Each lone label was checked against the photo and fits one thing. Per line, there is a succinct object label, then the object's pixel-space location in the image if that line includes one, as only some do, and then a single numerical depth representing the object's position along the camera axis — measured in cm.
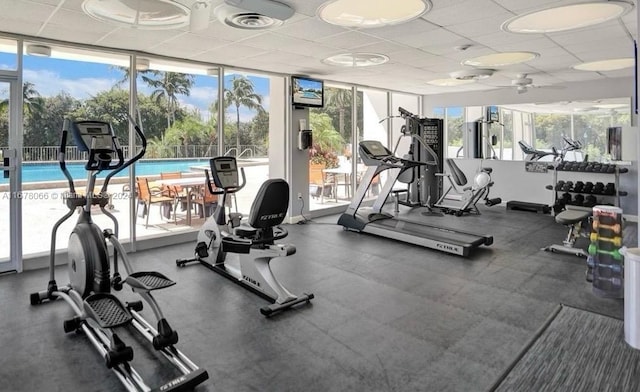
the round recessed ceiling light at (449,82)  769
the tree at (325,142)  865
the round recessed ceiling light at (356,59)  554
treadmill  534
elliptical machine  245
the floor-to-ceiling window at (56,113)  467
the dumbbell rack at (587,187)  714
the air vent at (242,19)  348
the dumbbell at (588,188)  728
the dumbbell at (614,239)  383
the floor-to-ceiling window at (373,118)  918
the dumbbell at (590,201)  730
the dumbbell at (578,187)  739
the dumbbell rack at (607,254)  372
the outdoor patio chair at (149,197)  564
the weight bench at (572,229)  471
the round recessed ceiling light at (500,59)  549
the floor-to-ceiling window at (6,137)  436
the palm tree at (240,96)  638
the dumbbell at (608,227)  379
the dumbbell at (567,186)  748
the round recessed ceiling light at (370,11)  349
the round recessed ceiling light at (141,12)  350
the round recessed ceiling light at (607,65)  595
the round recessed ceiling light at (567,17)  359
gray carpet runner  238
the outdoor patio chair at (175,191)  595
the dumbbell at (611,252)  381
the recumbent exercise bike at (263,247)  354
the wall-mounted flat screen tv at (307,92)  691
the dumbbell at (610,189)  706
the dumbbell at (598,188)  717
